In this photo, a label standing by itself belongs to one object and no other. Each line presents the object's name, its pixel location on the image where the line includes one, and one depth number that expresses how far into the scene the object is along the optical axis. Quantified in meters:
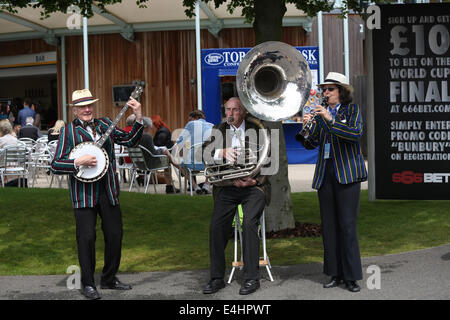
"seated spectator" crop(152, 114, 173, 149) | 13.46
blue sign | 17.73
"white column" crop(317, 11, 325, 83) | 18.38
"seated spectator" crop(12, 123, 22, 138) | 16.93
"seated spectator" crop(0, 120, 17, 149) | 13.20
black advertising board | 10.31
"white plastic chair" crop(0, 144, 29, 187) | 12.64
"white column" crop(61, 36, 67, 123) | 22.91
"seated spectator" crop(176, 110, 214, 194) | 11.57
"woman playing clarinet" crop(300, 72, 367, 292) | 5.64
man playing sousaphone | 5.72
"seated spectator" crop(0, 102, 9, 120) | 18.50
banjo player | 5.66
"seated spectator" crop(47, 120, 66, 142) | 16.11
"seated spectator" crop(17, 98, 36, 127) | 19.42
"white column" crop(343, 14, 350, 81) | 20.09
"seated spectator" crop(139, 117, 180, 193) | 11.89
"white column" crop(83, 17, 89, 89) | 19.33
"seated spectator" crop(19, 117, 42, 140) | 16.53
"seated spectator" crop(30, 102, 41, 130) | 21.28
